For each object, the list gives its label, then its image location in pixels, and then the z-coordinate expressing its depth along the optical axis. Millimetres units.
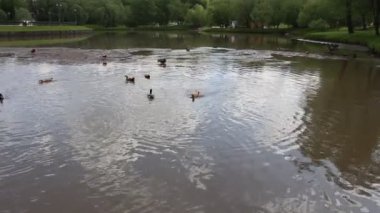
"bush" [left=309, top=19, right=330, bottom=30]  99812
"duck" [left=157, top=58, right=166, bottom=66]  44656
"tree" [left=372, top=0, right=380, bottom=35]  65438
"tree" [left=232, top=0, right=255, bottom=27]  133125
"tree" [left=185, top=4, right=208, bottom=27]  161700
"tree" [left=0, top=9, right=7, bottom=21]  117062
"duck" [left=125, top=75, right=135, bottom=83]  33162
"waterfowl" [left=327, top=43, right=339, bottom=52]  61275
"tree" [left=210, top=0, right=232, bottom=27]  144875
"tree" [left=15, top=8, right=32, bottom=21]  122062
